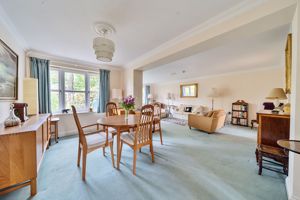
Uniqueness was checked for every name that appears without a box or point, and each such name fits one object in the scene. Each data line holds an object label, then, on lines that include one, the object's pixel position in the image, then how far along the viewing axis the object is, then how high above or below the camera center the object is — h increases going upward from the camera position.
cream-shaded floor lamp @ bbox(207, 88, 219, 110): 5.68 +0.26
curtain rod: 3.59 +0.96
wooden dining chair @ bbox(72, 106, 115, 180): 1.83 -0.71
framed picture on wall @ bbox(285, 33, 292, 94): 1.89 +0.56
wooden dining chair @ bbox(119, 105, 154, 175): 2.01 -0.58
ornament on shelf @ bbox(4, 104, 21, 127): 1.66 -0.31
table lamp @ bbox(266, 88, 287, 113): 2.23 +0.09
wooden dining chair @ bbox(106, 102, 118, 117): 3.09 -0.26
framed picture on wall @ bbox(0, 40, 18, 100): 1.83 +0.41
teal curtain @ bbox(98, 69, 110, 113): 4.31 +0.34
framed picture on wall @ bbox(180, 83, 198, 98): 6.85 +0.48
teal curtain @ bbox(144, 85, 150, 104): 9.54 +0.51
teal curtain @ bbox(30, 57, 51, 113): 3.21 +0.54
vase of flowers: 2.48 -0.09
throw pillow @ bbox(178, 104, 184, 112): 7.13 -0.55
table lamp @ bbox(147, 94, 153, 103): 8.90 +0.08
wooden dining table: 2.04 -0.43
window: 3.72 +0.30
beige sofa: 6.98 -0.79
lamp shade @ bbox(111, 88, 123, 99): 4.45 +0.20
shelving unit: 5.14 -0.62
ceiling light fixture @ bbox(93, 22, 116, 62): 1.84 +0.81
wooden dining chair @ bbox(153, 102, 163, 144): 3.42 -0.46
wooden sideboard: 1.37 -0.69
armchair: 3.99 -0.74
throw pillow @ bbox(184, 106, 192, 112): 6.86 -0.58
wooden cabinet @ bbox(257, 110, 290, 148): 1.97 -0.48
